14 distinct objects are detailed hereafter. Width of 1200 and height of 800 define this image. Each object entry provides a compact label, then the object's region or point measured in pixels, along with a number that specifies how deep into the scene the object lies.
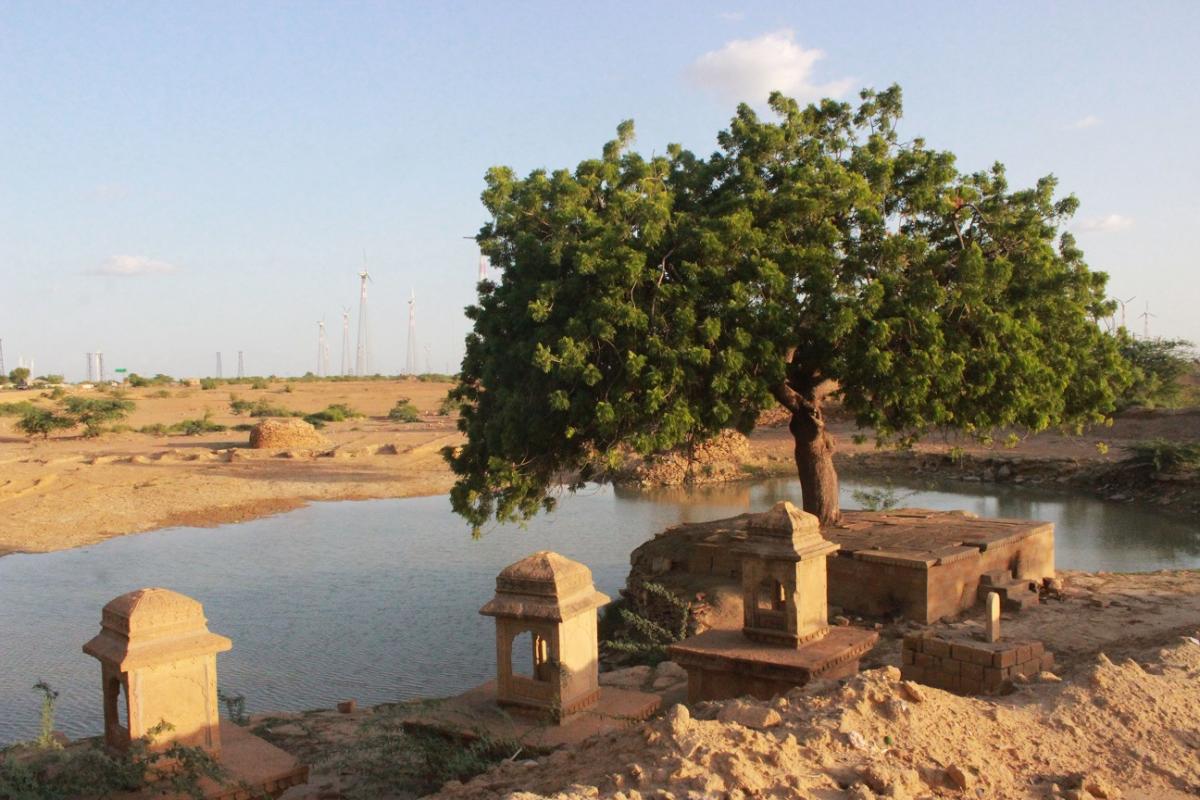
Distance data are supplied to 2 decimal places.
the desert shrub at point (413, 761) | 6.80
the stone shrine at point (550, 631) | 7.39
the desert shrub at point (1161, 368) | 34.00
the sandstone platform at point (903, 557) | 11.24
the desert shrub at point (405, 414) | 45.41
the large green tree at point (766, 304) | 11.17
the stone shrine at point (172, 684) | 6.32
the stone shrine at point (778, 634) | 8.18
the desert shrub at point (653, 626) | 11.35
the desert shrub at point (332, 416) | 45.41
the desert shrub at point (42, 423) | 36.56
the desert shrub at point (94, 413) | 37.36
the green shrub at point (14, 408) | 41.14
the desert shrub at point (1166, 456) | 23.22
